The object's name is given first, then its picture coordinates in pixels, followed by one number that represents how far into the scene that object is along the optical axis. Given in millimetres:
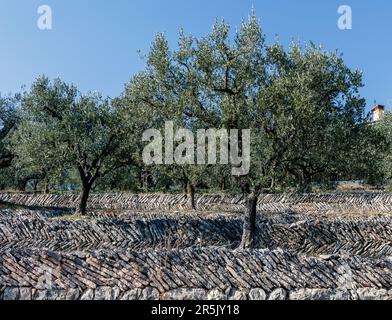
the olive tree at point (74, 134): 28688
